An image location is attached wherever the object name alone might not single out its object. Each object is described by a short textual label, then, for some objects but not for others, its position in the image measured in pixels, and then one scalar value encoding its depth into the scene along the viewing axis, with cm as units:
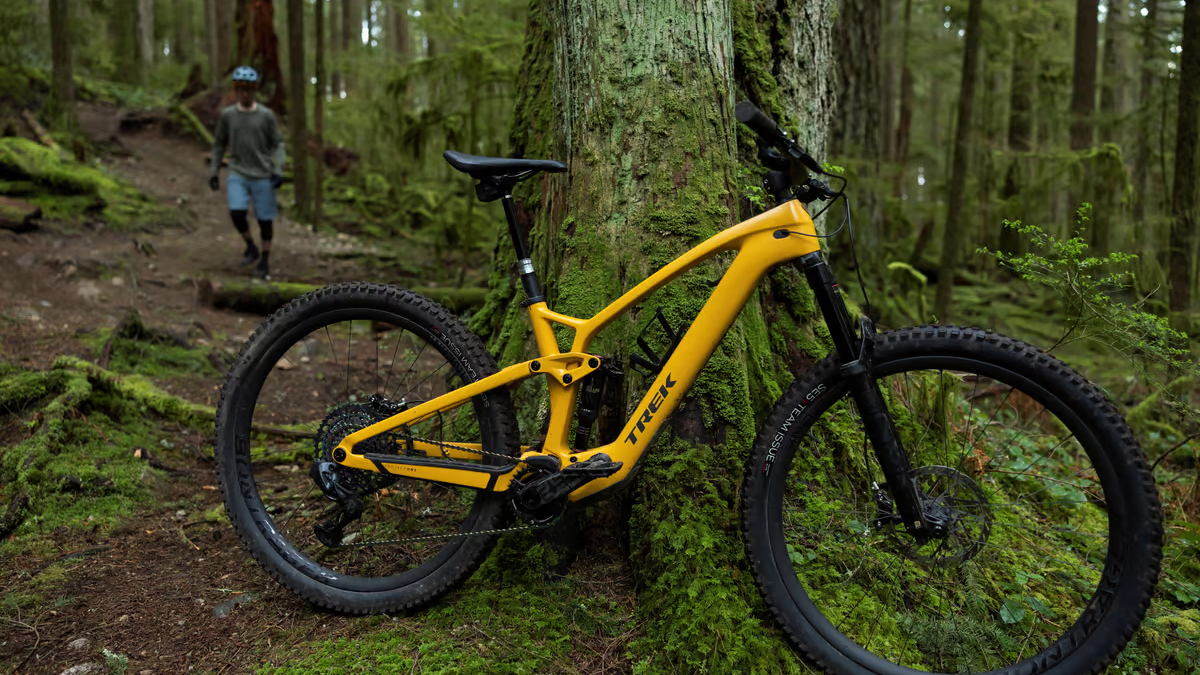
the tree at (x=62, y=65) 1169
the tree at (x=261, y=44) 1576
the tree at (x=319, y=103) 1184
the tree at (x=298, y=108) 1111
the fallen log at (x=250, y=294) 735
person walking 893
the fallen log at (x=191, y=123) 1627
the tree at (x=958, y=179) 789
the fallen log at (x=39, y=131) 1143
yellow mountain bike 210
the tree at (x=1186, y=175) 607
